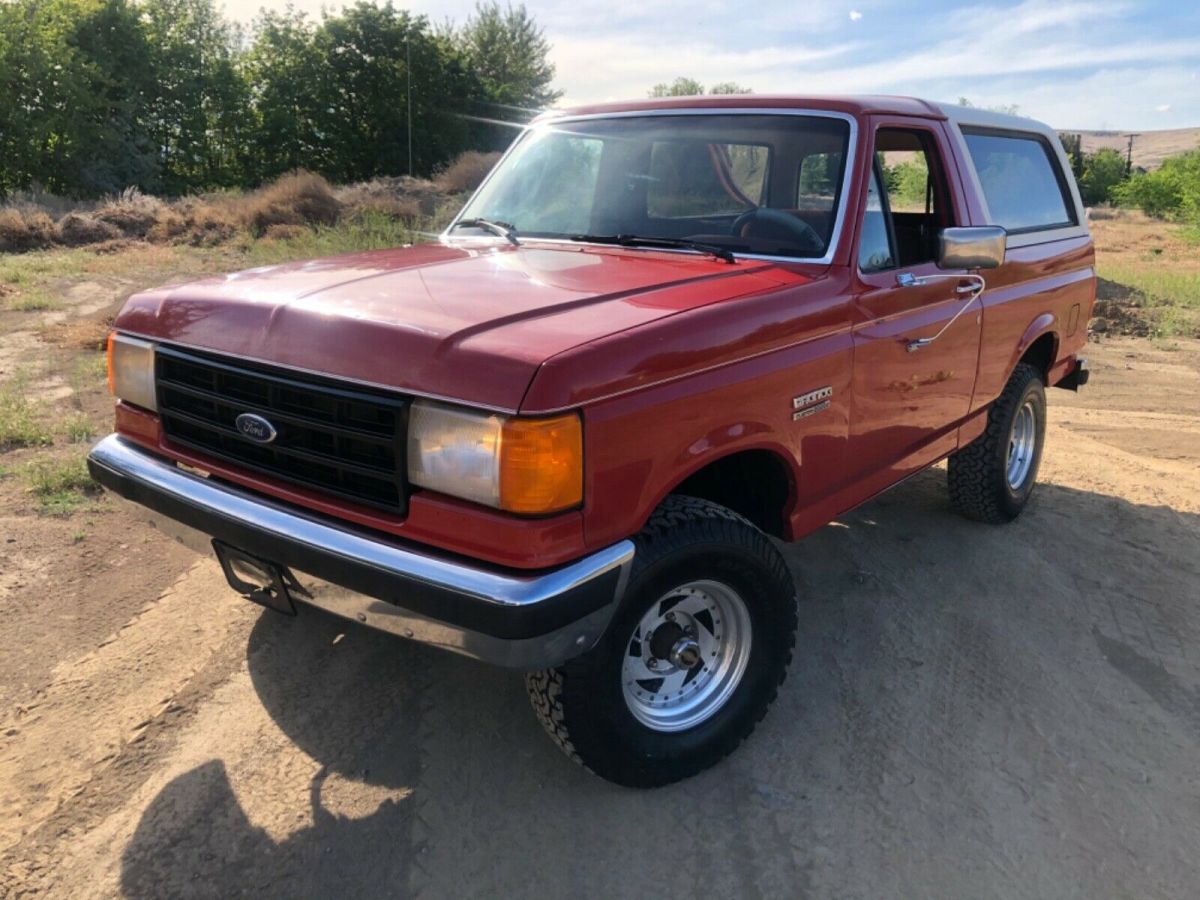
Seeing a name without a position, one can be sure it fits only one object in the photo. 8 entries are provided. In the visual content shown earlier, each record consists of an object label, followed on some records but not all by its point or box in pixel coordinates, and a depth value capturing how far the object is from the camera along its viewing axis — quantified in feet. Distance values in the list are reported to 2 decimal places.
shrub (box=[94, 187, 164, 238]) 56.39
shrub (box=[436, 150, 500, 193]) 74.18
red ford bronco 7.14
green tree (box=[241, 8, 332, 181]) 120.47
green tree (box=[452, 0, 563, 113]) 160.45
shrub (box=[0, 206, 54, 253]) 50.55
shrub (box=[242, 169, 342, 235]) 54.80
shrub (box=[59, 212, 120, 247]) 52.95
